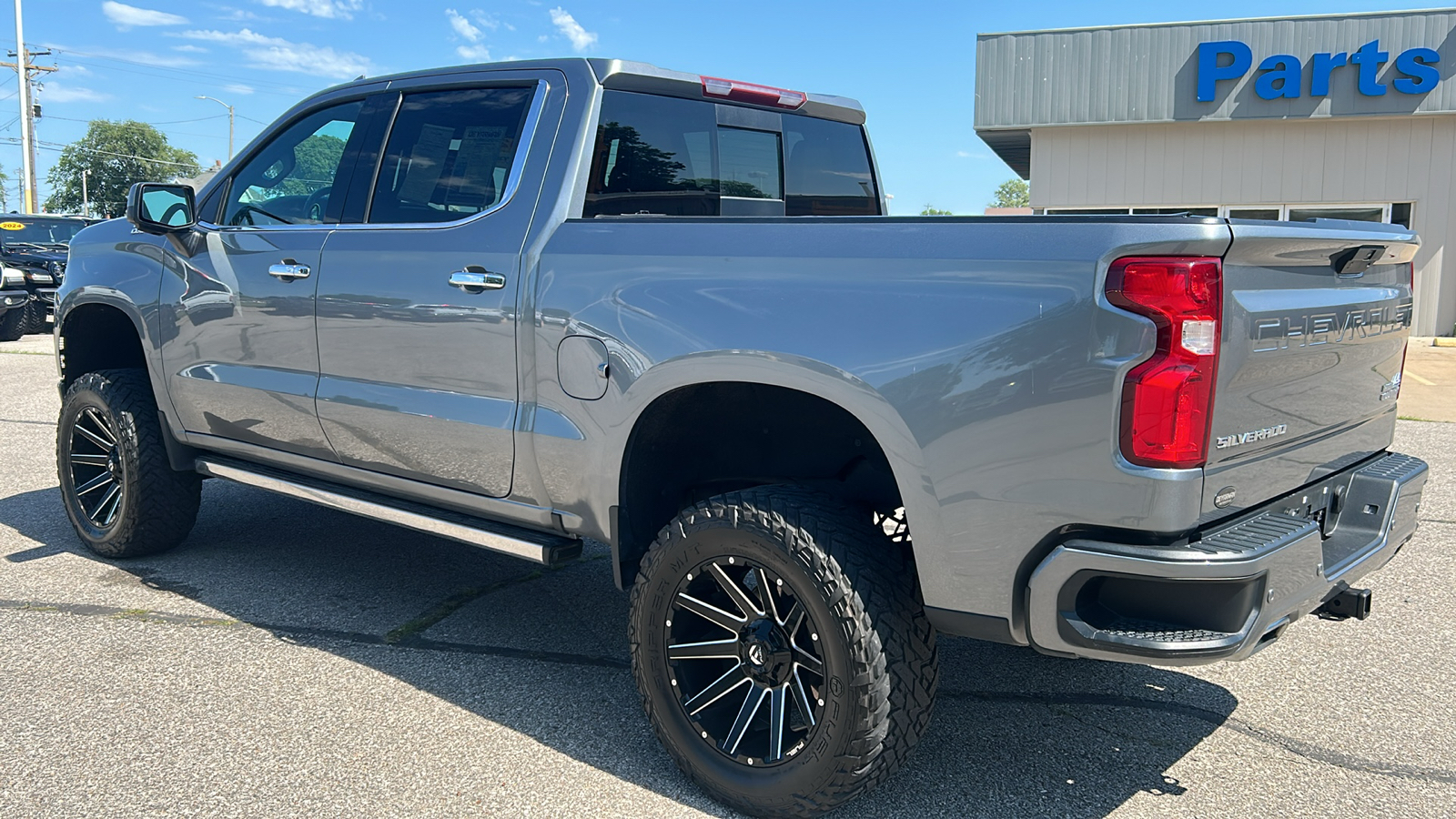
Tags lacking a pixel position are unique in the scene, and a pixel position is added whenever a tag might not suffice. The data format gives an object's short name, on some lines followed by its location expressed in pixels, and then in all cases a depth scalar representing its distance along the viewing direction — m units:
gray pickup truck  2.37
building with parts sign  16.75
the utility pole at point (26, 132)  36.47
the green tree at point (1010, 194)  164.00
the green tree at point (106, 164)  98.06
